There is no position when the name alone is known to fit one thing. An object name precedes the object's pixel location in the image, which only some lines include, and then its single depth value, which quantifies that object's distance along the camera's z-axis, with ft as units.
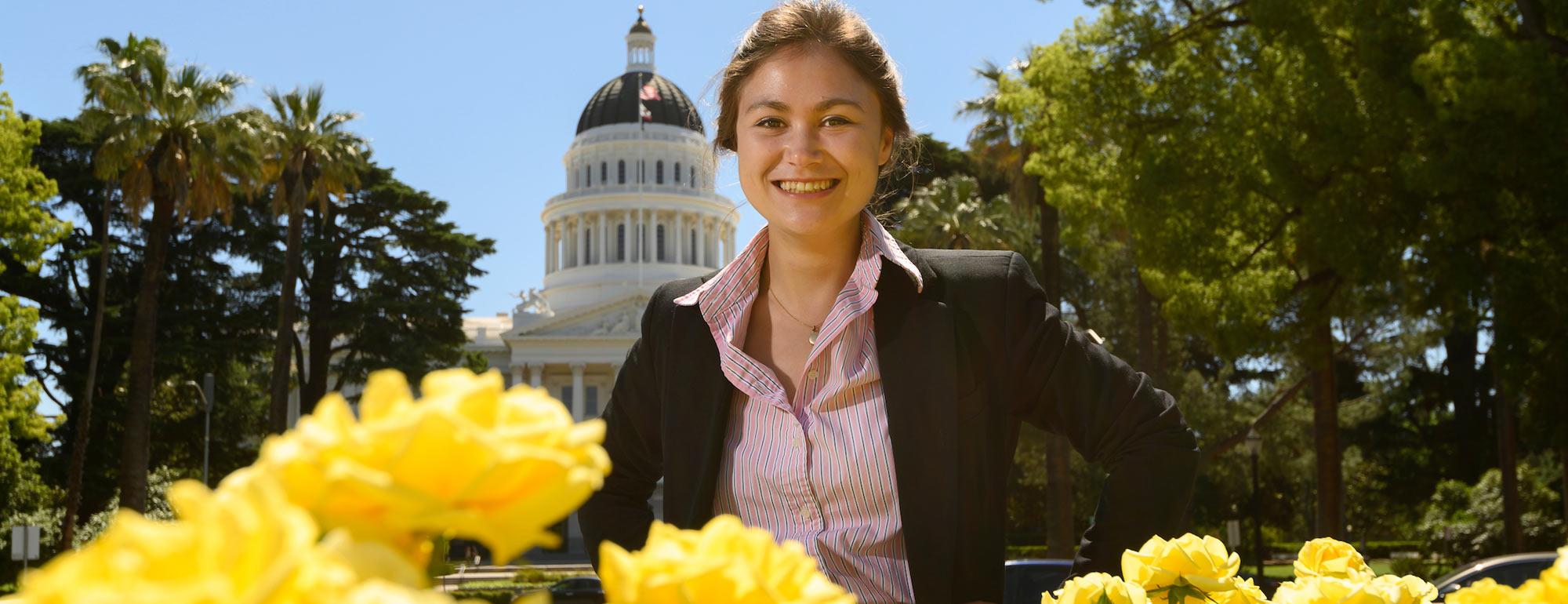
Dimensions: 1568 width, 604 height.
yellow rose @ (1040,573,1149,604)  4.44
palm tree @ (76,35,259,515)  85.10
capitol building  266.57
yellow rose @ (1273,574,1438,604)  4.48
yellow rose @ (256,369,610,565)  1.96
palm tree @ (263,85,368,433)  104.88
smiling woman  7.17
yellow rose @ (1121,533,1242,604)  4.82
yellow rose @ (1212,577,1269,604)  4.80
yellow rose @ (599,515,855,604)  2.26
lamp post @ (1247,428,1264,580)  81.92
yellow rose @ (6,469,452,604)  1.60
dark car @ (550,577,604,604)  56.90
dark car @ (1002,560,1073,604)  29.14
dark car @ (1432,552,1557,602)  38.29
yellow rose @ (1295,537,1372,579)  5.02
